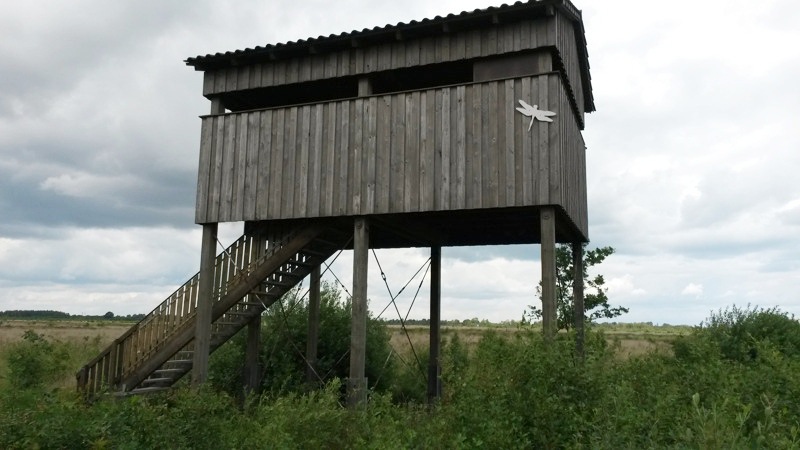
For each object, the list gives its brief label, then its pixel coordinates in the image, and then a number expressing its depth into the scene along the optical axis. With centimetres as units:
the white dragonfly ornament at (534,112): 1080
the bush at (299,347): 1747
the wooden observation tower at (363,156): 1105
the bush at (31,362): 1691
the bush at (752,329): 1638
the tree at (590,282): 2105
